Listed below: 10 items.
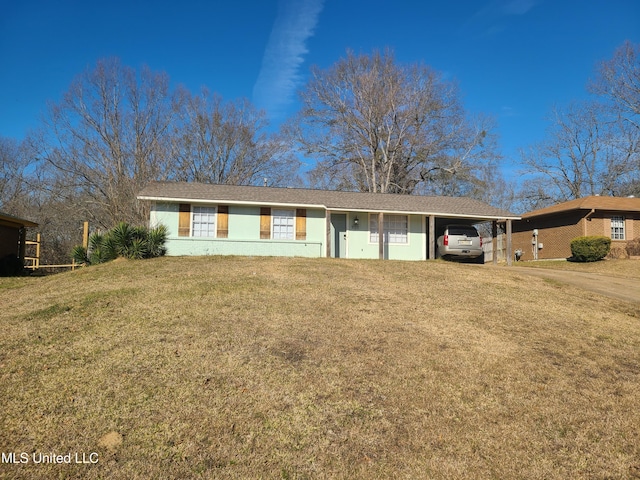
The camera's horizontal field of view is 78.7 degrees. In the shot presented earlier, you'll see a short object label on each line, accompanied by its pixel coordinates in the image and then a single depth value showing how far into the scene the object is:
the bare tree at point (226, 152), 29.34
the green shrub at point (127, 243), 14.11
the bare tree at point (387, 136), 29.08
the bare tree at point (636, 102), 27.75
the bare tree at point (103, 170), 23.91
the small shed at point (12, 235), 16.17
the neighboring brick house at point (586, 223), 20.75
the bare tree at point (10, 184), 28.31
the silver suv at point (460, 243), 16.34
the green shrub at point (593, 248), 18.98
